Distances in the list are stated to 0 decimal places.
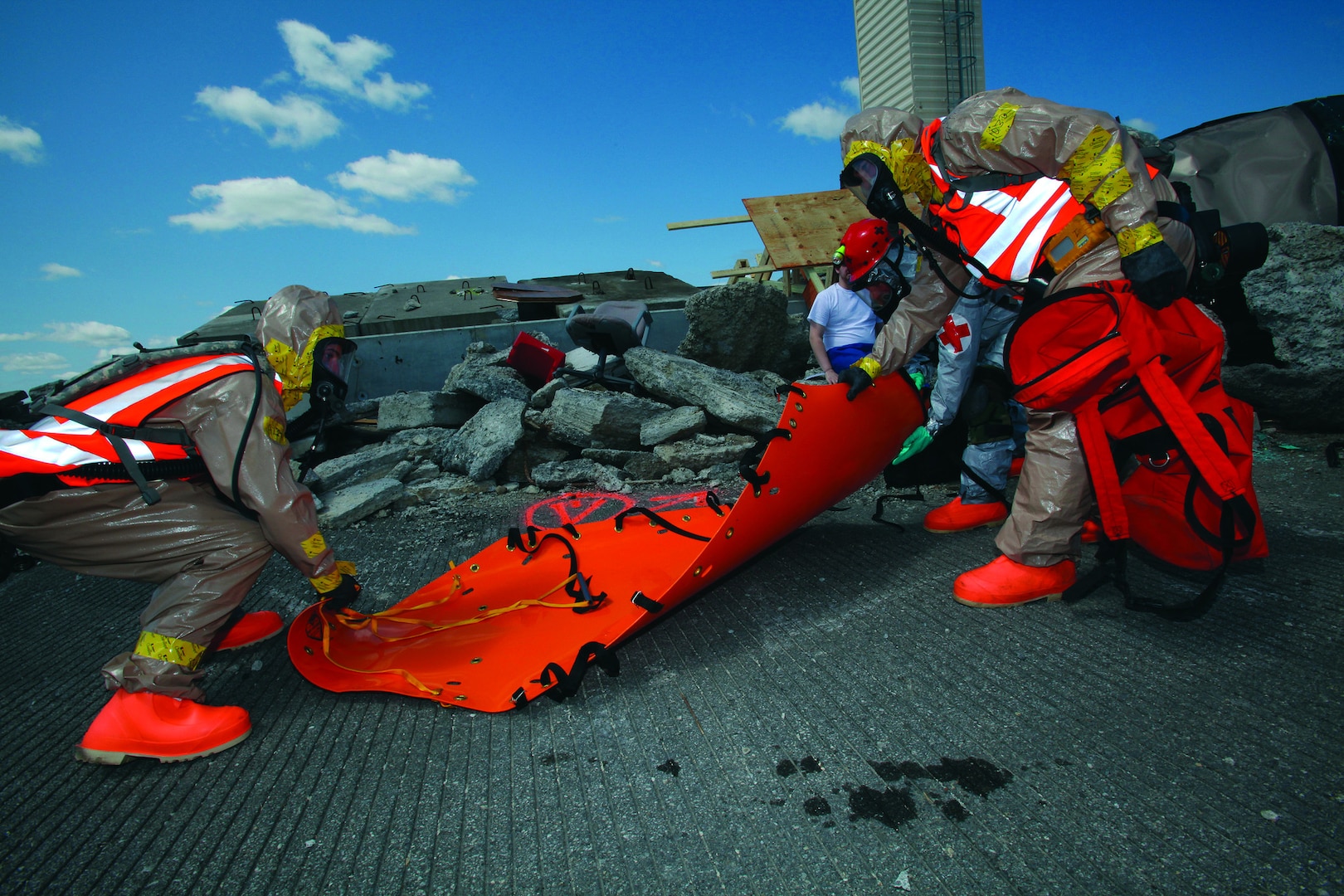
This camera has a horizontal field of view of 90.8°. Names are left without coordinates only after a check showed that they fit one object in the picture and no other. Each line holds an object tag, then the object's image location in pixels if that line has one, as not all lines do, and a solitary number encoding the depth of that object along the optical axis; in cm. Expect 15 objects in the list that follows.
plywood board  870
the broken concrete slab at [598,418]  450
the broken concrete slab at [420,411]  541
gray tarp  472
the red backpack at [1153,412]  181
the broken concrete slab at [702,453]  439
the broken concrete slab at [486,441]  443
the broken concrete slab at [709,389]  463
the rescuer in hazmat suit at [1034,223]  188
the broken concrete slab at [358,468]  428
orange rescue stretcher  188
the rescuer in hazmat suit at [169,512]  169
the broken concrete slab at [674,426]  449
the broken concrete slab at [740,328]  615
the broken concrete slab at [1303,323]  395
